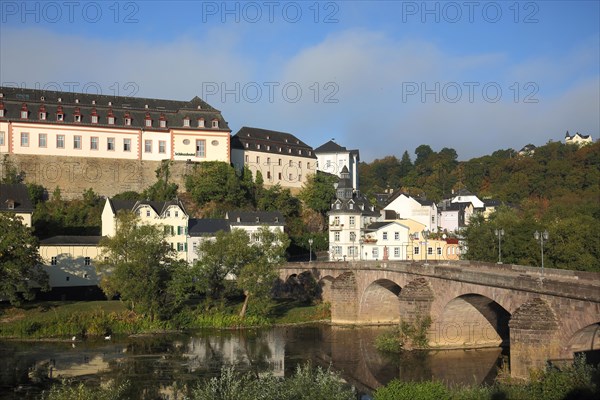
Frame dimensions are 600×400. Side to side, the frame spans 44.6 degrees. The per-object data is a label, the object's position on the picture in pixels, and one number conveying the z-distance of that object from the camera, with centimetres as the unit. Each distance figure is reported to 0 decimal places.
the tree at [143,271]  5166
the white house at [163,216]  6812
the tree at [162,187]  7731
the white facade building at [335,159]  10640
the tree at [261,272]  5447
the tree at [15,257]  4872
